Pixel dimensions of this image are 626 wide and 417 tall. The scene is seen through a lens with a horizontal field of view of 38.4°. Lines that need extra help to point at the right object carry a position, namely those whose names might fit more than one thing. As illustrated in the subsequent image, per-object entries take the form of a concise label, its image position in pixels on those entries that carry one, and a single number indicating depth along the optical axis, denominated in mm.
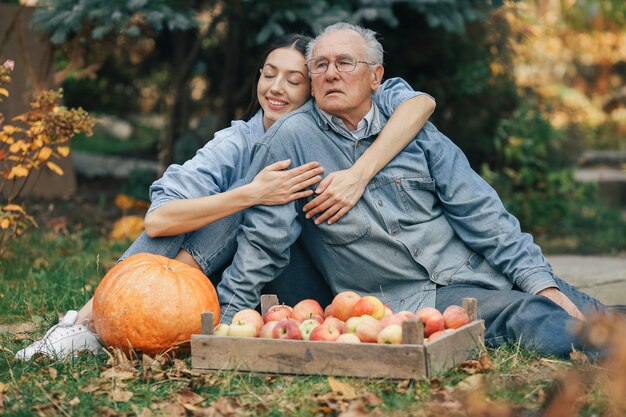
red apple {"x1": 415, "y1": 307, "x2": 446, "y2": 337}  3457
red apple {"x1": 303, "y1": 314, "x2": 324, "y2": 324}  3574
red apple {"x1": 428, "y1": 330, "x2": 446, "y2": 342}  3275
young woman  3783
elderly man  3846
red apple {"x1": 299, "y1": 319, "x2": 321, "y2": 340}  3377
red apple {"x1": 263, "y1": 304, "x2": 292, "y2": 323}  3573
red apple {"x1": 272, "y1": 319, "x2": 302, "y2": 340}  3337
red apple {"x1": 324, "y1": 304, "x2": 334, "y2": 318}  3705
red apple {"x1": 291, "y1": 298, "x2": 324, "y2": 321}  3646
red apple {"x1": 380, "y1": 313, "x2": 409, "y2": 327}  3350
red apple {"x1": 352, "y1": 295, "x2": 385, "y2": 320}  3570
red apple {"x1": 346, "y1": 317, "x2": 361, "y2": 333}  3393
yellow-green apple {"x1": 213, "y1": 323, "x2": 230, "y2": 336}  3475
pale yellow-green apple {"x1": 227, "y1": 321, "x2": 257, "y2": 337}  3451
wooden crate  3133
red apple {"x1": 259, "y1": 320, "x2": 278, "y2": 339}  3404
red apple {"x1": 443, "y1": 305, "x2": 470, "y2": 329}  3471
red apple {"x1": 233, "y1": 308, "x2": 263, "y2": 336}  3531
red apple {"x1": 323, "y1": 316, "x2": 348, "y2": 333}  3424
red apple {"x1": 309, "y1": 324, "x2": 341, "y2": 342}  3281
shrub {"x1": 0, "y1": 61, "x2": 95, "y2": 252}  5031
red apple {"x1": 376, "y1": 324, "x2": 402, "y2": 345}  3240
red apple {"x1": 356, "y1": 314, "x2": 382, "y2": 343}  3326
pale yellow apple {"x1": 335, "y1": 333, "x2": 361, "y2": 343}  3275
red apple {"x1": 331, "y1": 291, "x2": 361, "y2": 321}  3639
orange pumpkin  3555
